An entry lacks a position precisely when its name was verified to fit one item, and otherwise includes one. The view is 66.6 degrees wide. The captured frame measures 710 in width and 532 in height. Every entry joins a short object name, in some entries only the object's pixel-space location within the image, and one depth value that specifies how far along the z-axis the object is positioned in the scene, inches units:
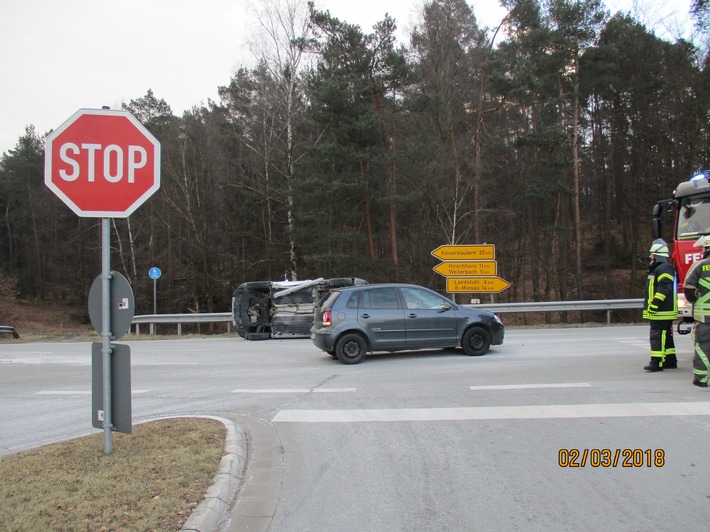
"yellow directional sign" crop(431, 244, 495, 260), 791.1
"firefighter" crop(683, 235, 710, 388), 301.9
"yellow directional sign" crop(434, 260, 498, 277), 790.2
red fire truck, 397.4
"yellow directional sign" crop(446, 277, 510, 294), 785.6
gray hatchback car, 444.5
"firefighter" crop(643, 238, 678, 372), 349.7
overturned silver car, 680.4
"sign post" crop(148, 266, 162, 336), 1029.6
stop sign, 192.4
